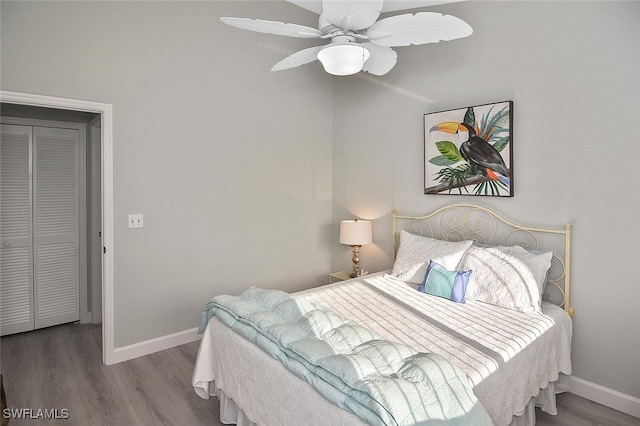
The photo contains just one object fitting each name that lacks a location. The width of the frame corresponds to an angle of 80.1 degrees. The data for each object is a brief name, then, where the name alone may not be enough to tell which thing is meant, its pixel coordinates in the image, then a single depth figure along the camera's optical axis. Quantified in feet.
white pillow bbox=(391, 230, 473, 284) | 9.87
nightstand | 13.41
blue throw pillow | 8.98
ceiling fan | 5.68
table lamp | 12.85
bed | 5.82
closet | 11.39
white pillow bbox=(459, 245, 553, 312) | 8.36
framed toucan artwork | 9.72
